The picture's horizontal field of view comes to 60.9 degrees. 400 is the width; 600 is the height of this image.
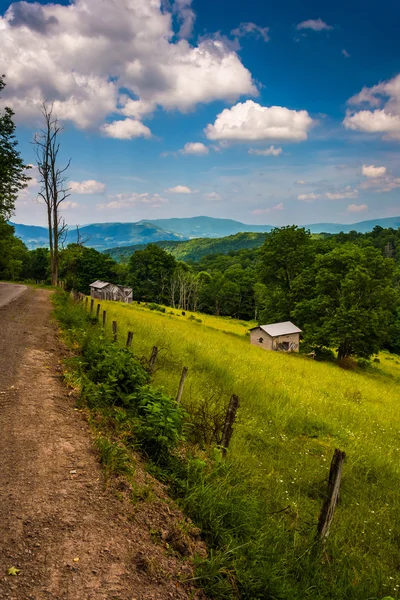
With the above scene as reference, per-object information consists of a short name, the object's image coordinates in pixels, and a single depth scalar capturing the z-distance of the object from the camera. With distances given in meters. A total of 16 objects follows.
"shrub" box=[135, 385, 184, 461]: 5.78
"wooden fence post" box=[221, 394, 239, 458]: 6.65
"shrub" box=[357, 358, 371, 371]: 37.16
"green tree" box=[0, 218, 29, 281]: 45.50
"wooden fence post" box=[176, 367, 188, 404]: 8.10
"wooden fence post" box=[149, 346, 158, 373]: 9.48
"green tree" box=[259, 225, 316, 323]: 42.09
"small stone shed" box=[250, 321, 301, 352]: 40.28
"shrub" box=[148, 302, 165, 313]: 56.34
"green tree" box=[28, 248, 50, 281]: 91.69
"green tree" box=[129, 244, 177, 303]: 86.75
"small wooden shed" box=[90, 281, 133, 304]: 70.38
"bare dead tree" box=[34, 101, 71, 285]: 34.41
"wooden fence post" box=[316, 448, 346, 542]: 4.89
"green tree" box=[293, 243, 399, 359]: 33.84
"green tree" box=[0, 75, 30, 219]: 25.76
